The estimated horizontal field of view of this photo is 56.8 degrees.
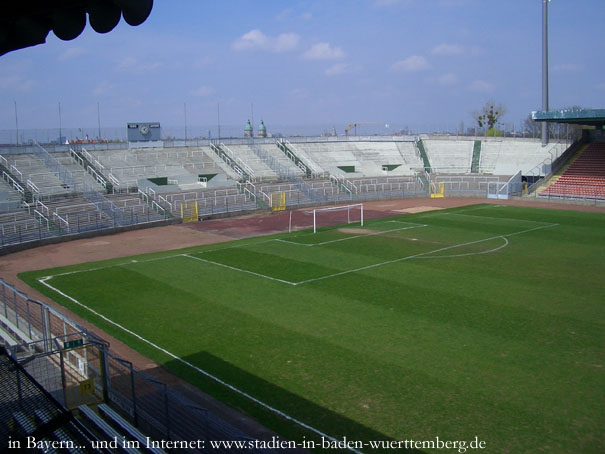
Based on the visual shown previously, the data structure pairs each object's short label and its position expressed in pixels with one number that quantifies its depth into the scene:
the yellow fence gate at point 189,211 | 38.59
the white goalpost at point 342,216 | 36.81
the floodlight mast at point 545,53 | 50.00
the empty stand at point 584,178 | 44.81
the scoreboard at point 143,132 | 49.53
